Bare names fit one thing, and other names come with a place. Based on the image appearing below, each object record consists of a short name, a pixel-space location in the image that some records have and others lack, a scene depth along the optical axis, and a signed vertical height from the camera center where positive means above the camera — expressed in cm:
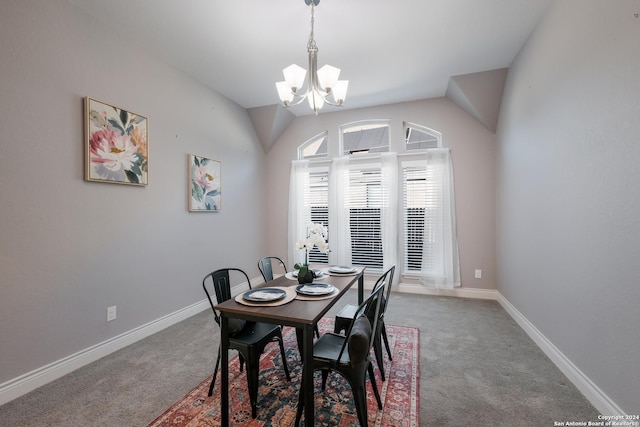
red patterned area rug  169 -121
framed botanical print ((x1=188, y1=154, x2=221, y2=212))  351 +45
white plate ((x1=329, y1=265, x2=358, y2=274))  257 -50
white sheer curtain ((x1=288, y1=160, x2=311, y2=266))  491 +25
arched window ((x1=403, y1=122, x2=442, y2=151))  439 +121
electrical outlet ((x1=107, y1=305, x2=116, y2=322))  257 -85
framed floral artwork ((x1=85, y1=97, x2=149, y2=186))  242 +70
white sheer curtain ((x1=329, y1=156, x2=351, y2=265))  466 +8
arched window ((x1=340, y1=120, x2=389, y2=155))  464 +132
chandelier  224 +109
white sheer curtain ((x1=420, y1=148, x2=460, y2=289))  414 -18
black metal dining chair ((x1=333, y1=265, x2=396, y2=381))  194 -81
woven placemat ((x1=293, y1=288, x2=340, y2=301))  185 -54
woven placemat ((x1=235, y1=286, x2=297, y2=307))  173 -53
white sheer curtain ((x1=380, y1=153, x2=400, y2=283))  439 +5
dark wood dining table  147 -56
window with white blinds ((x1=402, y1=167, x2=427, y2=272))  437 +2
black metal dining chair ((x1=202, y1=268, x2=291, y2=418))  174 -80
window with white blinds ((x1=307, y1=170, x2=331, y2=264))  493 +32
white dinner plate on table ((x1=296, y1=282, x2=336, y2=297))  192 -52
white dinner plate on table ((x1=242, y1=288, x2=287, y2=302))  178 -52
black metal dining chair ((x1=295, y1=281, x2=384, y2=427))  140 -80
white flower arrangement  220 -19
